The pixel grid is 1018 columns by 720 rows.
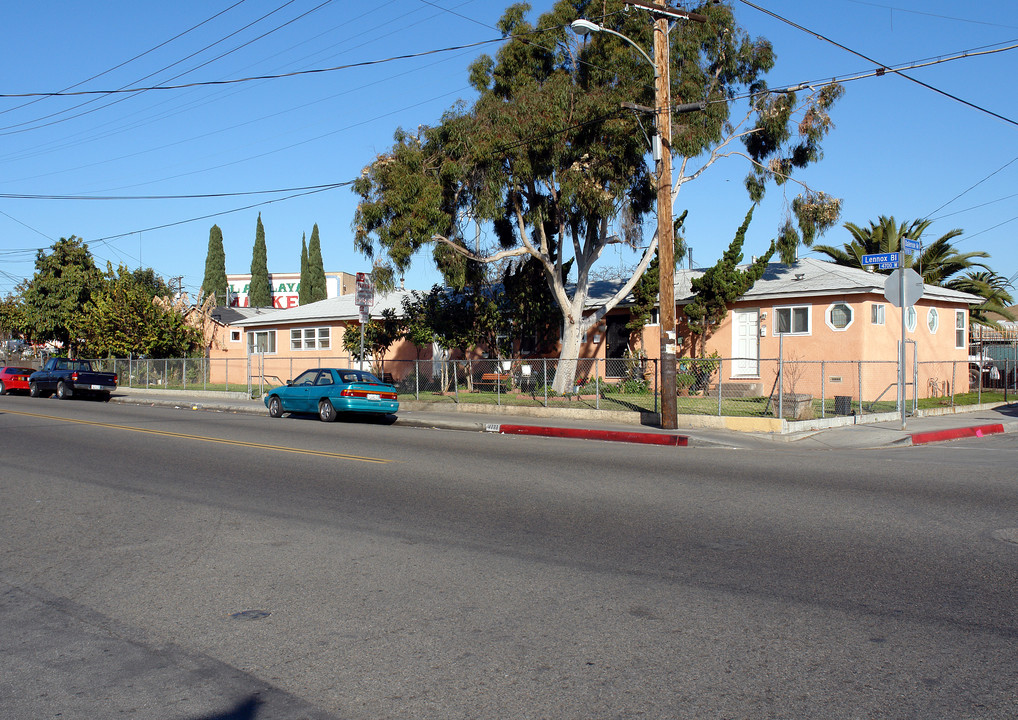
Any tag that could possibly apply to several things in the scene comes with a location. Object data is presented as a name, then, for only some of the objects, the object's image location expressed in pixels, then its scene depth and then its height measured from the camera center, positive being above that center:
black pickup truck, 32.58 -0.38
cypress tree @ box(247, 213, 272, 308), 77.69 +8.62
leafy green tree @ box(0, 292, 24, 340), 48.72 +3.20
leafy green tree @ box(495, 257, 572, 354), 28.86 +2.36
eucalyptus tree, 23.48 +6.35
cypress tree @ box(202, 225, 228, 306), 76.38 +9.33
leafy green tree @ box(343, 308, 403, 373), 30.31 +1.31
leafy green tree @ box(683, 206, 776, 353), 25.75 +2.60
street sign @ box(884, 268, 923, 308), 17.08 +1.68
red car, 36.12 -0.36
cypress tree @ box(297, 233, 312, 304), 77.75 +8.21
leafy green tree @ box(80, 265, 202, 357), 39.25 +2.14
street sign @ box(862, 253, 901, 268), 17.30 +2.32
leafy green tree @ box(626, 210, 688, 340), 26.75 +2.55
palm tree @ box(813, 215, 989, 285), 36.97 +5.36
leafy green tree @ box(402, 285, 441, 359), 28.58 +1.75
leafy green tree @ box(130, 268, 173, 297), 72.17 +8.07
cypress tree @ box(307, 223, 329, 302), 78.50 +9.34
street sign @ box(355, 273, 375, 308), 23.44 +2.22
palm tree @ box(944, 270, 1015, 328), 36.66 +3.48
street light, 18.47 +3.32
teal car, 21.38 -0.62
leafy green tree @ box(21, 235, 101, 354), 47.81 +4.58
